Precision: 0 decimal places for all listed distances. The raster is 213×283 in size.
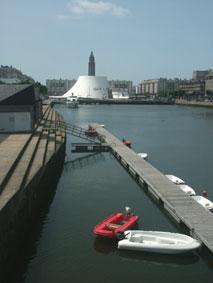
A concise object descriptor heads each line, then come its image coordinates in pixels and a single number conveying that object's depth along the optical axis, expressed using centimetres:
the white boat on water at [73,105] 19288
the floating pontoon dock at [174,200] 2245
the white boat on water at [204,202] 2748
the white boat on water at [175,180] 3409
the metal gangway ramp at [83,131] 6219
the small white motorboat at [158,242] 2128
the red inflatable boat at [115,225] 2322
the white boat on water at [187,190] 3065
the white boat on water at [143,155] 4722
